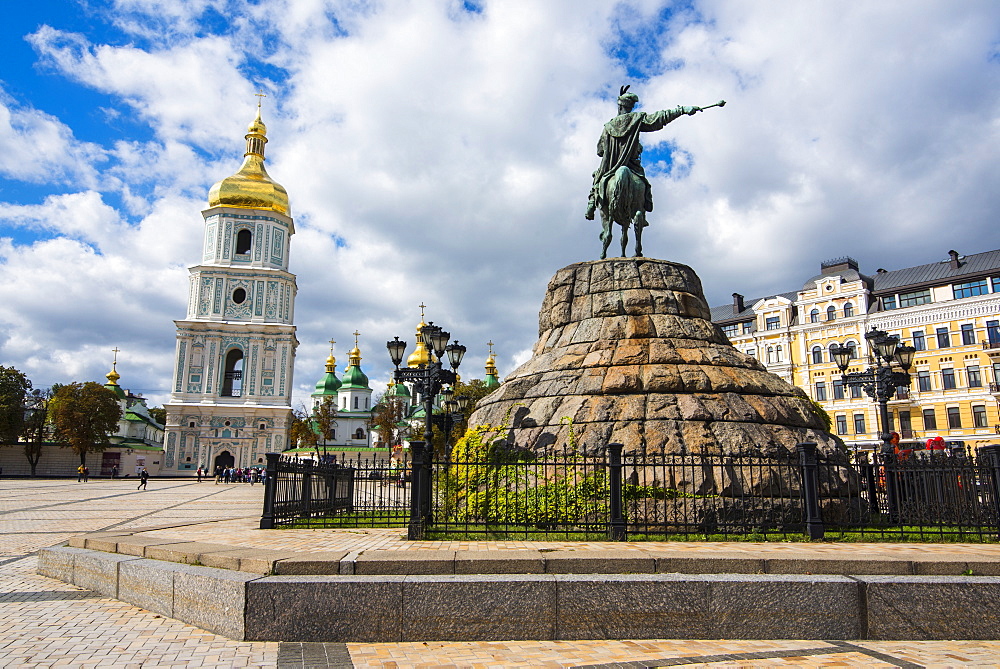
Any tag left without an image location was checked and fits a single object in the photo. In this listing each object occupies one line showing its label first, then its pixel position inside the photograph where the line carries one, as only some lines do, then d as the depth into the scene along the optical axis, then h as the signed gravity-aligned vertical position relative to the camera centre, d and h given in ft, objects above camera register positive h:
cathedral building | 298.76 +31.94
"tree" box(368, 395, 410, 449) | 201.05 +15.98
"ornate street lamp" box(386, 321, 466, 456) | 48.57 +7.57
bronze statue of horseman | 50.31 +21.32
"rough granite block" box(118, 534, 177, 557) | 24.72 -2.43
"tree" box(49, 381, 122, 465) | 179.73 +14.07
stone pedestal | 36.45 +5.34
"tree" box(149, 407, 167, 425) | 346.48 +28.18
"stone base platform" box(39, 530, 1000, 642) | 19.20 -3.33
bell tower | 203.00 +39.60
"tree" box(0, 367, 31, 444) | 176.04 +17.21
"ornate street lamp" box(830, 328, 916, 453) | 50.90 +7.40
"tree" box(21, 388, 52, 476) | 182.19 +12.49
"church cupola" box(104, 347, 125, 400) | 256.93 +33.11
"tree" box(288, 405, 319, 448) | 249.77 +14.17
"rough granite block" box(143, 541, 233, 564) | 22.34 -2.43
